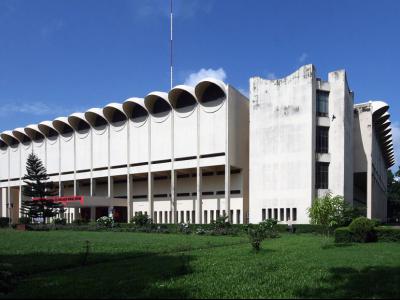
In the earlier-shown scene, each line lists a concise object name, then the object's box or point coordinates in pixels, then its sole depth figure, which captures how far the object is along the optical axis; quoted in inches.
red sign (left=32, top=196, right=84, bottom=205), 2207.2
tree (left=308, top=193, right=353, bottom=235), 968.3
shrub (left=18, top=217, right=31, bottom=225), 2191.2
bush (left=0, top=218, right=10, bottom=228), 2146.2
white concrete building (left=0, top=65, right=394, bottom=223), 1713.8
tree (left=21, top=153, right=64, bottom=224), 2188.7
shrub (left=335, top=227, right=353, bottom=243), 901.8
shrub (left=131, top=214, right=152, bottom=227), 1729.8
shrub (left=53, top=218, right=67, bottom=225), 2118.7
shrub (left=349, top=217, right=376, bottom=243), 895.1
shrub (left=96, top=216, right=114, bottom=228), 1769.2
